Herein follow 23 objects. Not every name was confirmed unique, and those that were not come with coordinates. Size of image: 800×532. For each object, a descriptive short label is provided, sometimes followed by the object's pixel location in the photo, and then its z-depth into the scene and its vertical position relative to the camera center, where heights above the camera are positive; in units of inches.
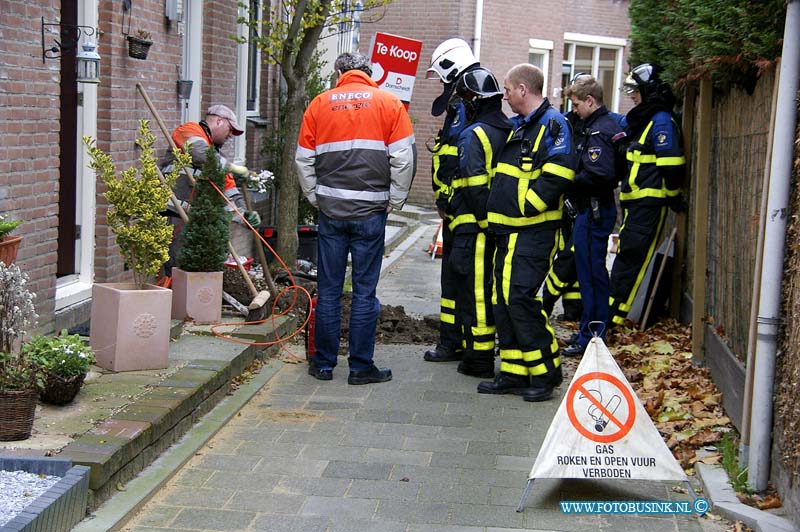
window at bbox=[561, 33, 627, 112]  1074.7 +79.3
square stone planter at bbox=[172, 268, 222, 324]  310.8 -51.2
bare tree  418.6 +19.1
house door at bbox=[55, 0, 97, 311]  294.4 -19.1
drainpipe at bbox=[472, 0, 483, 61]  896.3 +88.1
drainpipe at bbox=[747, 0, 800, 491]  204.2 -24.8
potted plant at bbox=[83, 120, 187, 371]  246.5 -40.5
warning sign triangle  203.9 -57.4
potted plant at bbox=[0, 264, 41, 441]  193.9 -47.8
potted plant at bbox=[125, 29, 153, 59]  320.5 +22.3
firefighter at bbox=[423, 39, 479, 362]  314.0 -7.8
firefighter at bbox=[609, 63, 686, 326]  343.0 -10.4
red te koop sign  436.5 +26.9
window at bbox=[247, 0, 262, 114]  507.9 +25.5
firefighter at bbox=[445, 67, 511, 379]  289.9 -23.1
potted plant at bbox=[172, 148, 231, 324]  307.3 -38.5
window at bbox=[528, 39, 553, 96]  975.5 +76.0
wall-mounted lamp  267.7 +14.8
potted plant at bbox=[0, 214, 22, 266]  211.2 -26.3
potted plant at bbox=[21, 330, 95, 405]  212.4 -50.3
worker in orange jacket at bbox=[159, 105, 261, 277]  331.6 -9.8
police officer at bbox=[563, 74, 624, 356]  344.5 -19.1
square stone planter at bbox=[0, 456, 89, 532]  157.3 -60.2
